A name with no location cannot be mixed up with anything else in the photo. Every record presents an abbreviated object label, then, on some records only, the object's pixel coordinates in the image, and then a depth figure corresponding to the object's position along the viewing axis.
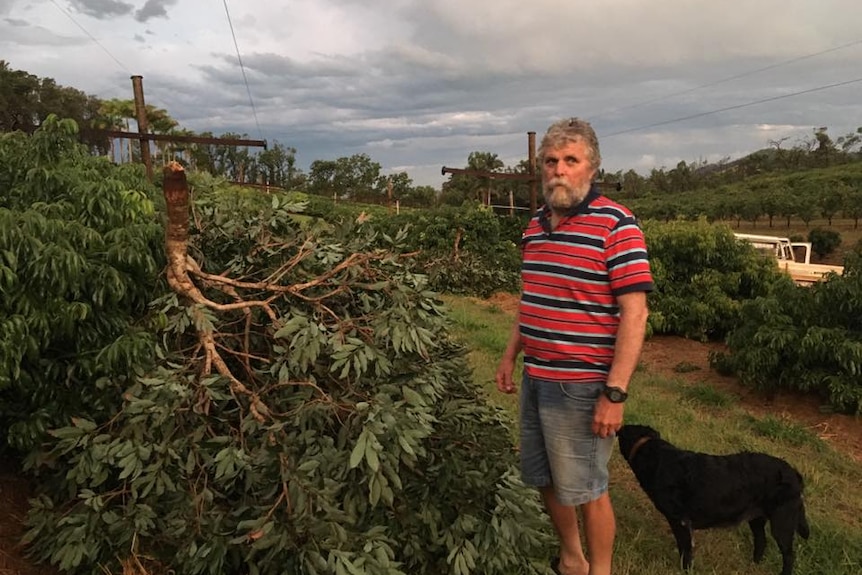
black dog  2.94
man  2.10
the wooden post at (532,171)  14.82
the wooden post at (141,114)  9.79
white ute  10.77
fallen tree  2.23
